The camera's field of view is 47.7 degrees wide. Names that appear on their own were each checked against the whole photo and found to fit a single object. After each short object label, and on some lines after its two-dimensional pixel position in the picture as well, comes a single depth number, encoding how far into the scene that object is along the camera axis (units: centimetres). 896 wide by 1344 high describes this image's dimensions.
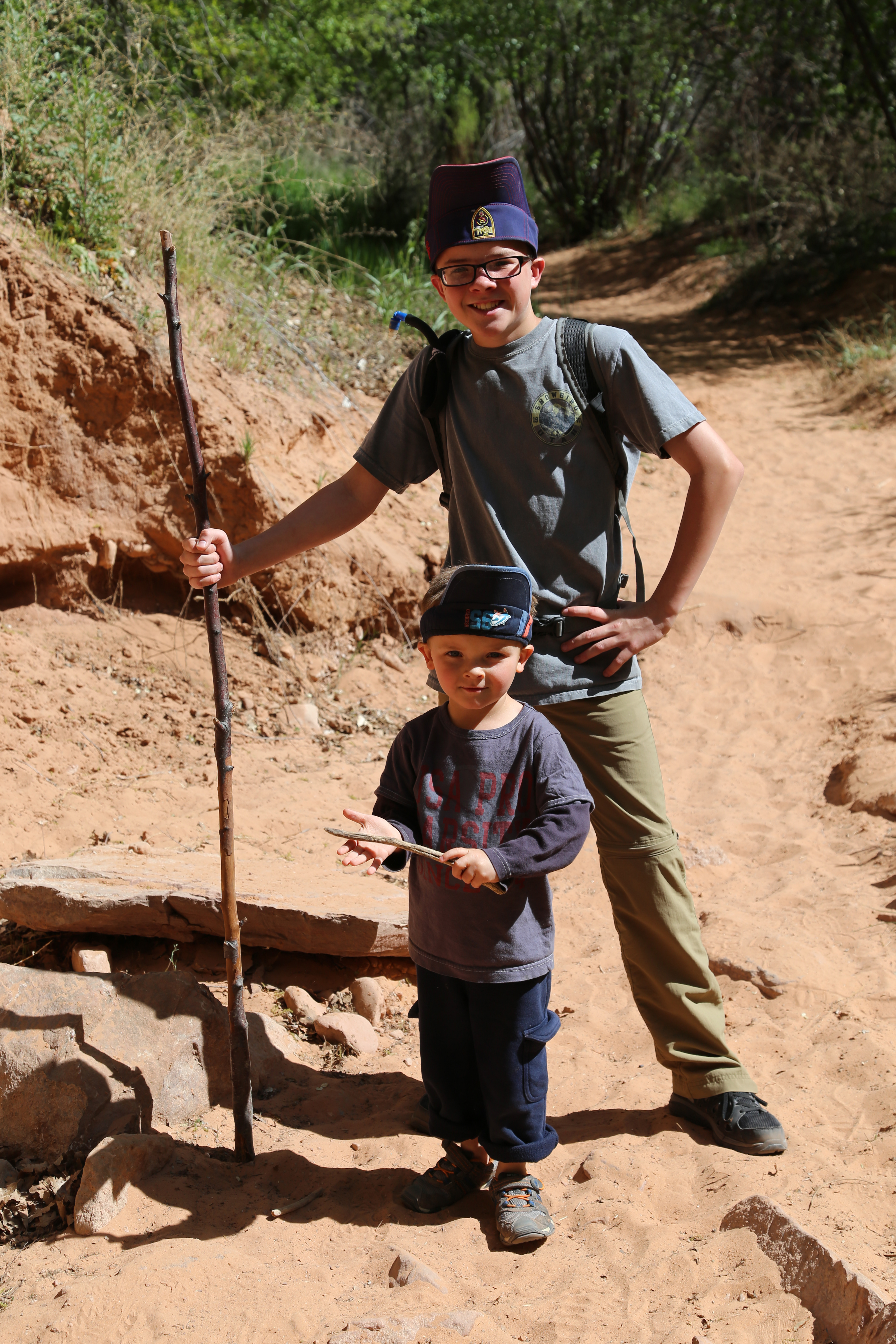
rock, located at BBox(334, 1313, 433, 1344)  177
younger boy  190
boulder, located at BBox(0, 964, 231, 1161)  240
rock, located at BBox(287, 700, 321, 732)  480
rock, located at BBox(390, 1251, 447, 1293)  193
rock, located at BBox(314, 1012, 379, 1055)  292
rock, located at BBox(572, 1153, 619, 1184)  232
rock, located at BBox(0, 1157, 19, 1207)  231
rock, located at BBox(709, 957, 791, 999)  315
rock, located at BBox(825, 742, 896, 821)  419
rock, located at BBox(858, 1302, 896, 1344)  162
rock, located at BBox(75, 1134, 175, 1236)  215
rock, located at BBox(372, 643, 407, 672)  538
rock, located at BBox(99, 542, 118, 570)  470
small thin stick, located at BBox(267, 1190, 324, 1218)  220
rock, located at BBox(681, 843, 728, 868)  395
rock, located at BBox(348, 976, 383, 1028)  307
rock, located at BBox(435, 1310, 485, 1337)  182
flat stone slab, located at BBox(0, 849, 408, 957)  285
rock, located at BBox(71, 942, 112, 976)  294
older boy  211
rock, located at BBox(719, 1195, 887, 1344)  173
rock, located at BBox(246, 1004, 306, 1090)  274
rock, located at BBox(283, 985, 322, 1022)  303
